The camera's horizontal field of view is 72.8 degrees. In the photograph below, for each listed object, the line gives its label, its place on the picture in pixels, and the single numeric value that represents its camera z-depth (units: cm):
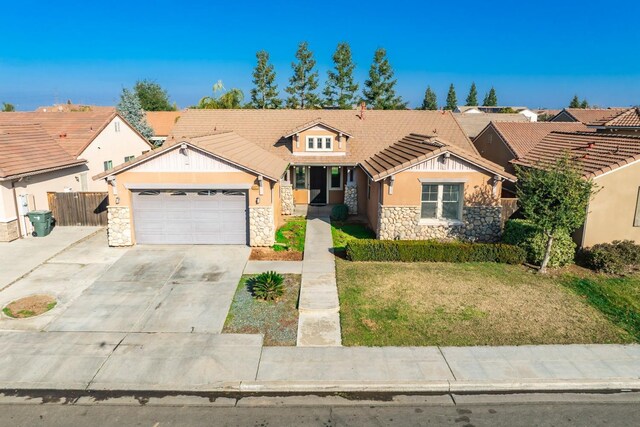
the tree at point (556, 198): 1388
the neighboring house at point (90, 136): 2380
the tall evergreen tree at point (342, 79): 5784
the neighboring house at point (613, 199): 1530
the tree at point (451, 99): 11581
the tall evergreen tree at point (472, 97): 12181
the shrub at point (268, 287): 1244
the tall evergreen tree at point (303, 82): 5931
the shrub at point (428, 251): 1556
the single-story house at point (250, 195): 1664
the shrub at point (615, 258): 1454
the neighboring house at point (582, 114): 4569
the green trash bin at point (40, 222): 1811
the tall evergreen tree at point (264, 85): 5947
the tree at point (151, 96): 6588
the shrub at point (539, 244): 1501
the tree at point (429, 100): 10668
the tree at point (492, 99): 12612
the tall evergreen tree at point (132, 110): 4409
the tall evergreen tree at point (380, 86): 5972
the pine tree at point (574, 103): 11011
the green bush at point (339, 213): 2157
